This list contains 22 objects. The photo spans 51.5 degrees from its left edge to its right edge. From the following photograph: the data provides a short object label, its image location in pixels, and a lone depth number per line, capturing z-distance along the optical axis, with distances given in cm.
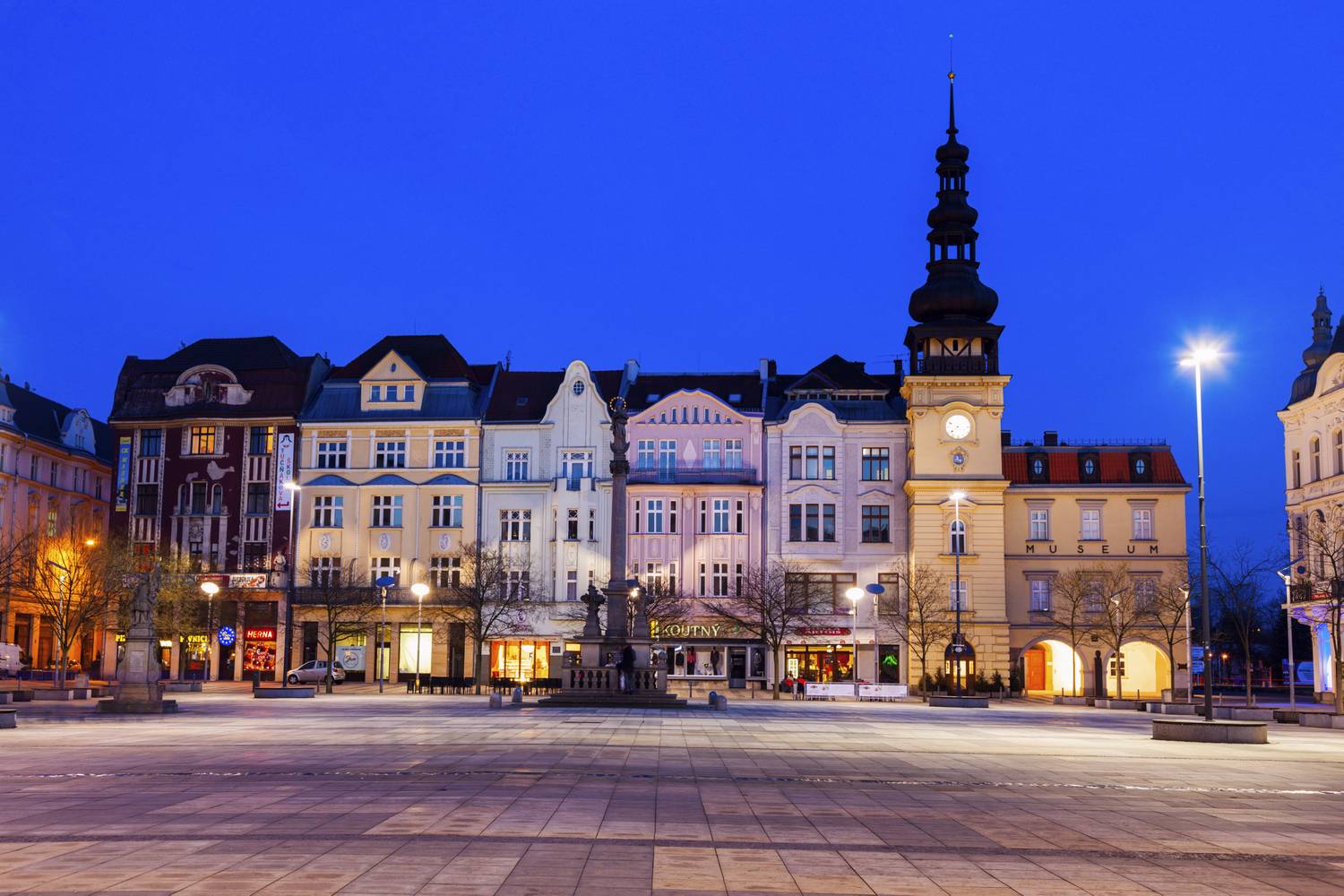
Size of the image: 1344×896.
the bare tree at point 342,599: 7119
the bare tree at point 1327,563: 4378
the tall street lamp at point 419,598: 6481
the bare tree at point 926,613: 6912
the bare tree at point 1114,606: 6894
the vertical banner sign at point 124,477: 7800
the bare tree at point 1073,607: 7050
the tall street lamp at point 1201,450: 3303
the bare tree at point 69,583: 5731
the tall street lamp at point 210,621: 7288
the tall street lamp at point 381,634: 6369
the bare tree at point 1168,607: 6762
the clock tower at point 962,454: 7181
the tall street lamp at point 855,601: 6241
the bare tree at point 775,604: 6806
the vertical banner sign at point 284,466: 7650
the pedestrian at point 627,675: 4462
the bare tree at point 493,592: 7088
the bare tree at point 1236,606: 5718
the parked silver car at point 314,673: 7036
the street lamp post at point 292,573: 7450
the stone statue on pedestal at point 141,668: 3850
